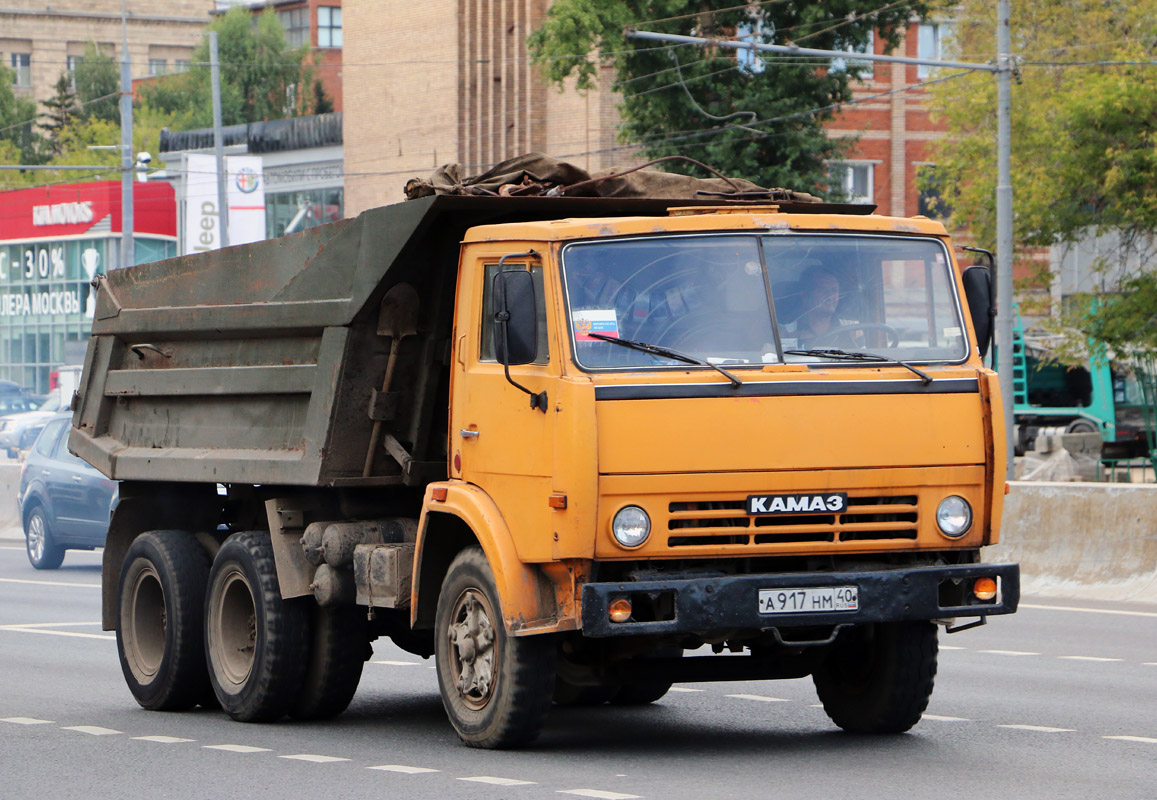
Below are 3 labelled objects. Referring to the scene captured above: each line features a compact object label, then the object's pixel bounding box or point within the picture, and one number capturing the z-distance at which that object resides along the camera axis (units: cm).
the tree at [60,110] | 10162
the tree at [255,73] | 9675
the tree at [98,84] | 10244
